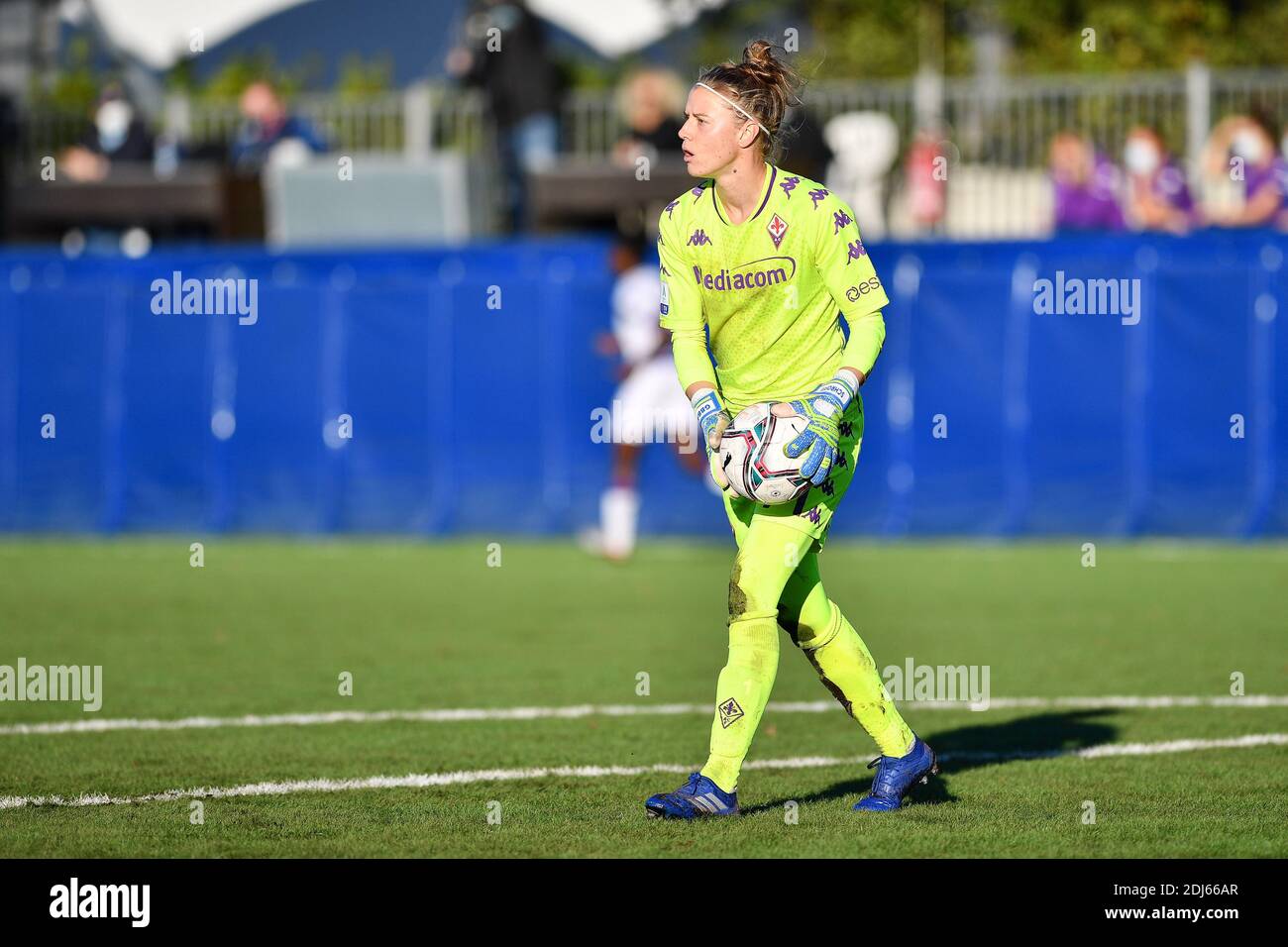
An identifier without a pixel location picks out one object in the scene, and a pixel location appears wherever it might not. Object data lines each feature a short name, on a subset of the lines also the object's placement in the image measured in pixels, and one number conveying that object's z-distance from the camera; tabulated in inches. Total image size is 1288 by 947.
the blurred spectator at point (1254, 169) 674.8
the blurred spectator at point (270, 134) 755.4
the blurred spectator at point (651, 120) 700.0
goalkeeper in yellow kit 243.9
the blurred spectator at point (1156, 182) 712.4
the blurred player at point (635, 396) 611.8
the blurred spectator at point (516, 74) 735.1
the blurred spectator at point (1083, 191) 709.3
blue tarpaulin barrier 642.8
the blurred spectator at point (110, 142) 761.0
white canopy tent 1157.7
